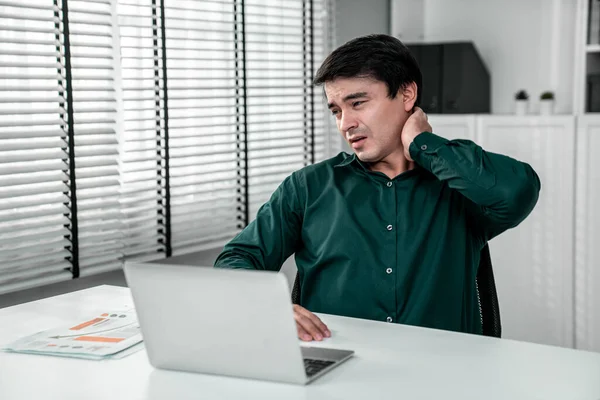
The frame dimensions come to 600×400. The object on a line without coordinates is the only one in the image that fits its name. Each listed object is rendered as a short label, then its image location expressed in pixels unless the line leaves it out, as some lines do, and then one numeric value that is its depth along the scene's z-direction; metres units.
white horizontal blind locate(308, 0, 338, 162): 4.43
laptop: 1.46
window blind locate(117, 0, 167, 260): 3.32
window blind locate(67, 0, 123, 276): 3.10
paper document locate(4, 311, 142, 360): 1.75
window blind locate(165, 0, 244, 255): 3.58
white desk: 1.47
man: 2.24
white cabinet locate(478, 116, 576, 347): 3.85
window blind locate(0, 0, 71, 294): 2.86
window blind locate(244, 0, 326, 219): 4.03
